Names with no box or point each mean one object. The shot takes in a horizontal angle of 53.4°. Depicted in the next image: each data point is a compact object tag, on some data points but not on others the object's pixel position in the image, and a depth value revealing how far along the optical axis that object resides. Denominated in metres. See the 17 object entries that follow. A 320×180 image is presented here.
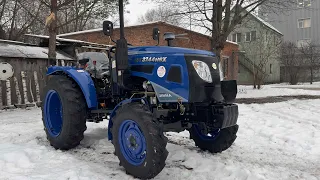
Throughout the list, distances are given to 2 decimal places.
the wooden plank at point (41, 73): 11.74
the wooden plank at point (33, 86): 11.32
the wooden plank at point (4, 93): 10.32
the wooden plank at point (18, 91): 10.66
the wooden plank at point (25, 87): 10.87
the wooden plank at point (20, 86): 10.87
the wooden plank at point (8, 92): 10.32
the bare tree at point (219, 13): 13.94
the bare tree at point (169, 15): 15.08
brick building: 17.72
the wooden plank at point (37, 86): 11.35
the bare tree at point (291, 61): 29.20
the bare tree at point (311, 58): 29.73
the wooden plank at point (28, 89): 11.15
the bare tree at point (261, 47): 21.86
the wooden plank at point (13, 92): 10.61
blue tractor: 3.83
